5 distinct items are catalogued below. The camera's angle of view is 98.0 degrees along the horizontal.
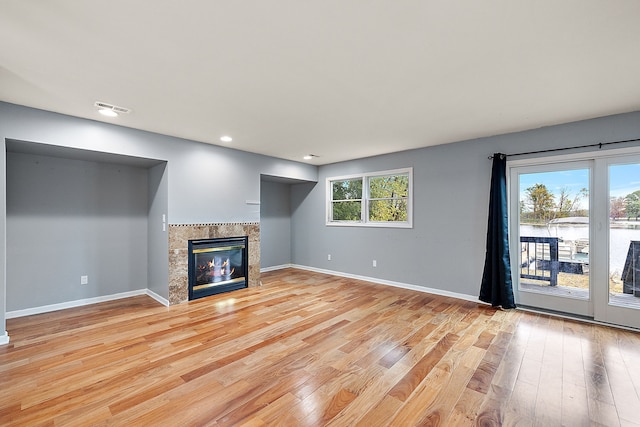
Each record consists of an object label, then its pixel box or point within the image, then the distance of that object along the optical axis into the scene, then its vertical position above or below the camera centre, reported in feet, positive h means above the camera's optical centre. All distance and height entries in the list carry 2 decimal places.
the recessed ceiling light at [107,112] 10.19 +3.81
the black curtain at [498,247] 12.71 -1.49
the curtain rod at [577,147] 10.57 +2.79
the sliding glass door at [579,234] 10.65 -0.83
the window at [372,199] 17.03 +1.03
